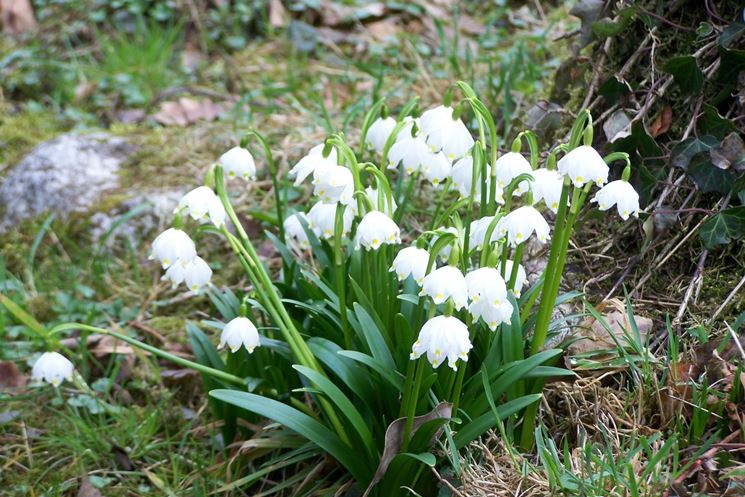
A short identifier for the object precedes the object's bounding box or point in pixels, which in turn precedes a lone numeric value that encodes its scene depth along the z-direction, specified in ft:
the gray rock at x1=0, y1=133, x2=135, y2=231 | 10.92
